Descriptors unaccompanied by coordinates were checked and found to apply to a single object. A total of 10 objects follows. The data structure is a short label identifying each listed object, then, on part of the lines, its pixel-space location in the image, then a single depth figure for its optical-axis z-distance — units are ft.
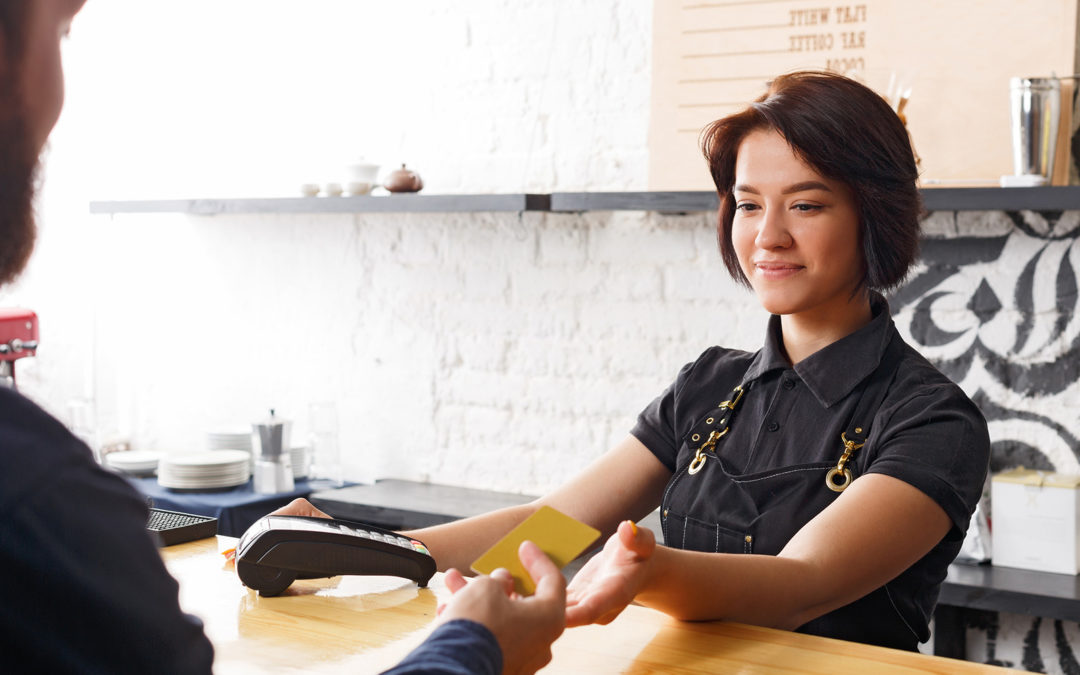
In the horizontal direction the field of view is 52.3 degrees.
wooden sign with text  8.84
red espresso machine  12.02
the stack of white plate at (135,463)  12.62
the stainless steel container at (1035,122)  8.43
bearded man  2.10
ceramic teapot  11.31
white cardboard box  8.47
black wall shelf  8.38
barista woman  4.92
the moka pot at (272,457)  11.44
